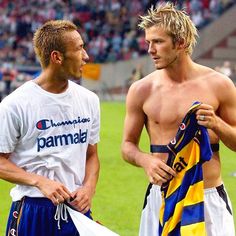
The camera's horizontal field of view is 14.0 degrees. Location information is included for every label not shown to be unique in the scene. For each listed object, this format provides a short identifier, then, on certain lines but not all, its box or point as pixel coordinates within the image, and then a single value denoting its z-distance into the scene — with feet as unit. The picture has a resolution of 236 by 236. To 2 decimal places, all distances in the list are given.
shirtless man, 19.77
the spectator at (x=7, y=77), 113.28
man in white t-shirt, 18.96
